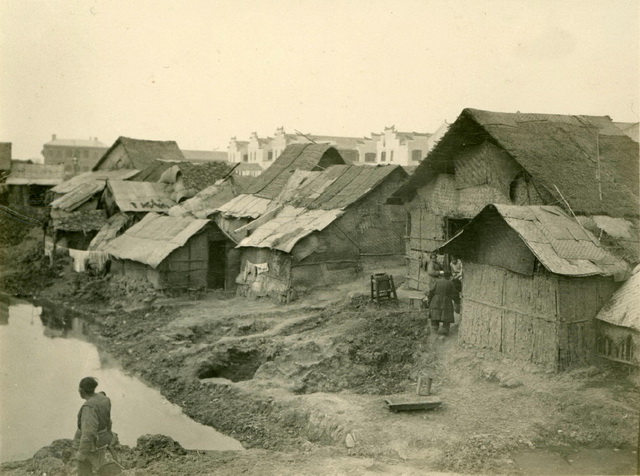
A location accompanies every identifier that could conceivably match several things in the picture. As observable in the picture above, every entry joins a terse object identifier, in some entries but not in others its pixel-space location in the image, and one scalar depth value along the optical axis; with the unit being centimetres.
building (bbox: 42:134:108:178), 7044
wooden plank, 1023
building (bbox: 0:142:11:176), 3647
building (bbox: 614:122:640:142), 1655
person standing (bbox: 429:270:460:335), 1345
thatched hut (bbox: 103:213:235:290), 2103
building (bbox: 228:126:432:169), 4612
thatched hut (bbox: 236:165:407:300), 1881
